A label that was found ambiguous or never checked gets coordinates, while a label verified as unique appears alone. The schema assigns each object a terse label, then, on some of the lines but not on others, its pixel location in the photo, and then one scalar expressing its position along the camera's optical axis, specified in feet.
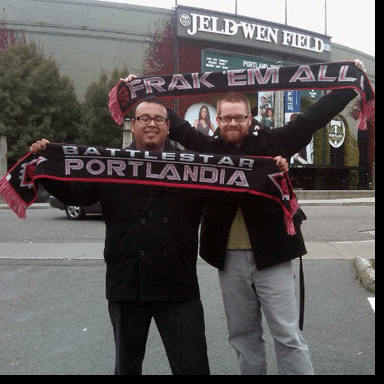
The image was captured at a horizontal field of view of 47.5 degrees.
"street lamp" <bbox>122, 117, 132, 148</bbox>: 51.20
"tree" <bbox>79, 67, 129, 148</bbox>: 82.17
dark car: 41.34
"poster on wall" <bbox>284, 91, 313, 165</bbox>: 103.55
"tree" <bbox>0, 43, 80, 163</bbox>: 75.15
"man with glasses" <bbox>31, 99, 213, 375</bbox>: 7.78
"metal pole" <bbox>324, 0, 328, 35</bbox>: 114.52
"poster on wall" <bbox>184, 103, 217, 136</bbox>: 99.02
